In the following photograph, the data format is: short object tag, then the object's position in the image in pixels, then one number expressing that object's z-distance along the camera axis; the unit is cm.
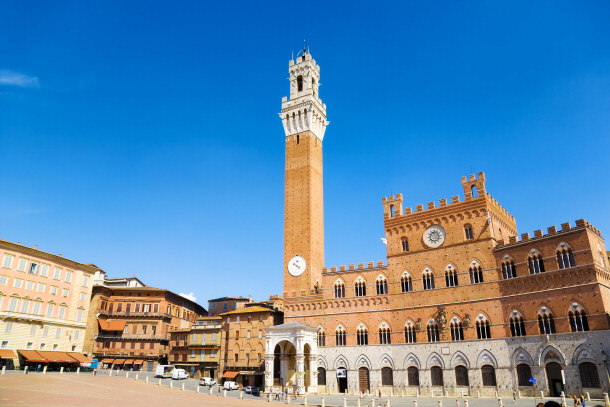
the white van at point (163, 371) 5565
